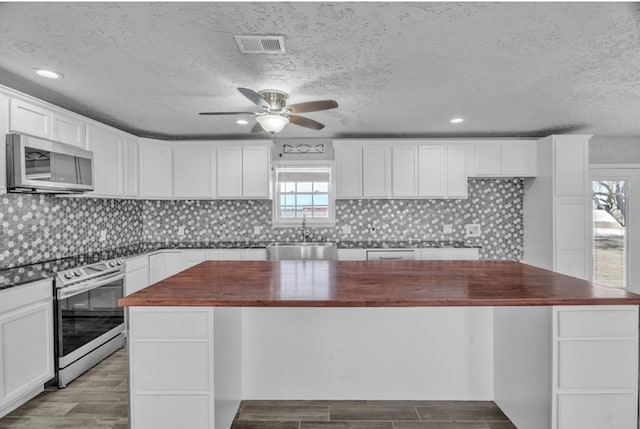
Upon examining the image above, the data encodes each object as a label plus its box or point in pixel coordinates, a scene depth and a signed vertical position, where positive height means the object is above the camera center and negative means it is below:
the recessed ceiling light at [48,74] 2.38 +0.98
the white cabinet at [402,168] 4.46 +0.56
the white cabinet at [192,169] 4.51 +0.56
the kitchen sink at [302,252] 4.23 -0.49
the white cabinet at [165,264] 4.09 -0.64
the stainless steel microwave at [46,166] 2.51 +0.38
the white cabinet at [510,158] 4.43 +0.69
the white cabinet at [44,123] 2.58 +0.74
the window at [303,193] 4.84 +0.27
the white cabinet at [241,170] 4.51 +0.55
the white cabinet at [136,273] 3.50 -0.66
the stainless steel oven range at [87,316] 2.59 -0.87
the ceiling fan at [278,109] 2.31 +0.72
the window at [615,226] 4.70 -0.20
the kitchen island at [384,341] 1.65 -0.74
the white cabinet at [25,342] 2.18 -0.87
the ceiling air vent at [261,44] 1.93 +0.97
